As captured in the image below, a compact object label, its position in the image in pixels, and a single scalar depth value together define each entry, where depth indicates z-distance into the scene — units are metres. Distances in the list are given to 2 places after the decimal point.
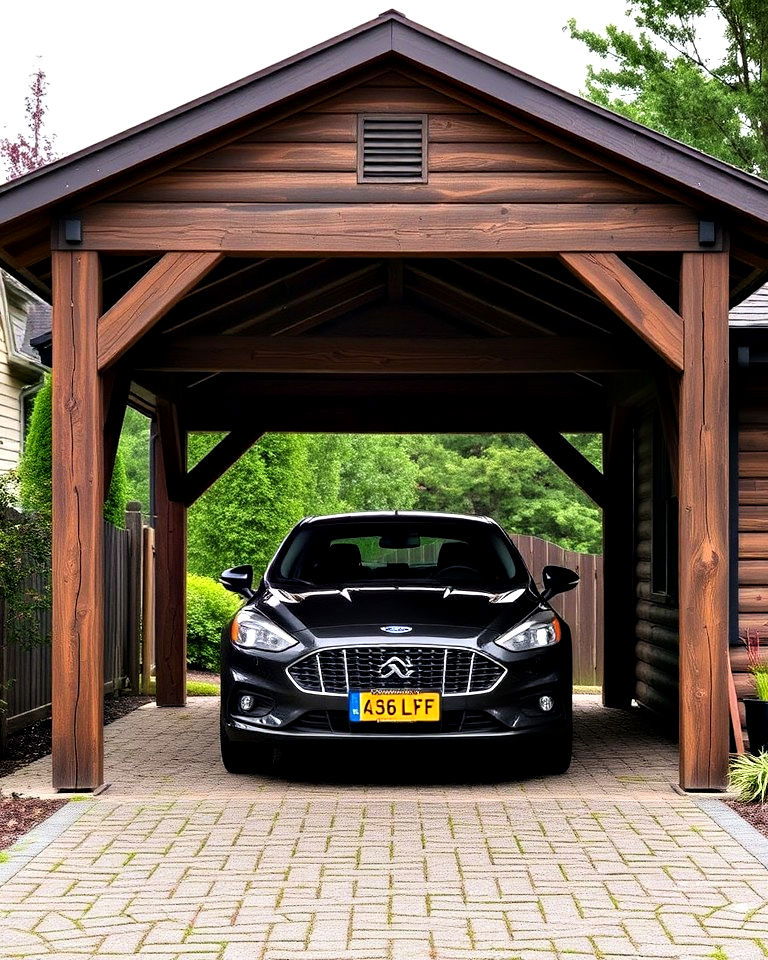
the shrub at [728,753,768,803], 7.65
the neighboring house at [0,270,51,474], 23.23
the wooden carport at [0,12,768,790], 7.92
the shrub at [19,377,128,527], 17.70
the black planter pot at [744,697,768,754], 8.63
